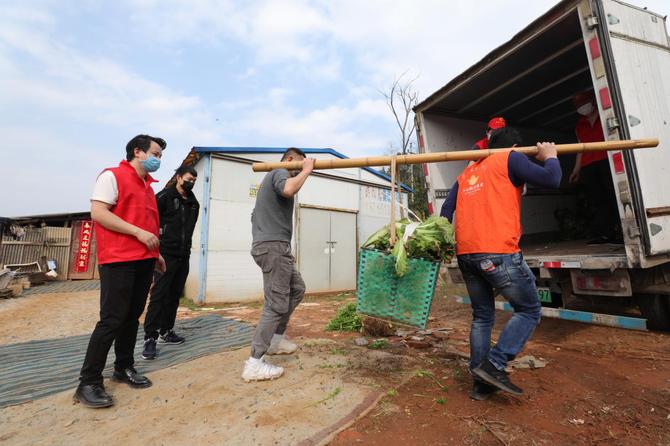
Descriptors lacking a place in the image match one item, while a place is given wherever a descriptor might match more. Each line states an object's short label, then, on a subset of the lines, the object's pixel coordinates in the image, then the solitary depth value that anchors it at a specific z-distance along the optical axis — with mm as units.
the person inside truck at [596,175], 4668
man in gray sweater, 2789
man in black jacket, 3732
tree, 17594
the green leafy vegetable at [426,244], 2420
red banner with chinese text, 16141
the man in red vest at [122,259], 2502
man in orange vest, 2344
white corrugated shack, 8203
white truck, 3184
